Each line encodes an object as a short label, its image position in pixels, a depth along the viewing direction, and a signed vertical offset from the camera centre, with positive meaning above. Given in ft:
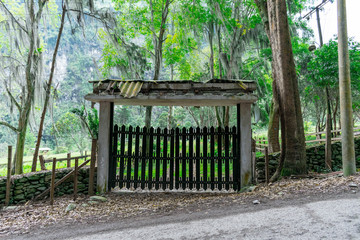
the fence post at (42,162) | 31.83 -3.21
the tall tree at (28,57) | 34.45 +10.68
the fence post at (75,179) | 20.97 -3.54
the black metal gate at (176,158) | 22.25 -1.98
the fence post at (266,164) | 22.24 -2.54
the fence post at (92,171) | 22.03 -3.05
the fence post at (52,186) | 20.26 -4.03
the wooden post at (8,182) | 21.44 -3.83
